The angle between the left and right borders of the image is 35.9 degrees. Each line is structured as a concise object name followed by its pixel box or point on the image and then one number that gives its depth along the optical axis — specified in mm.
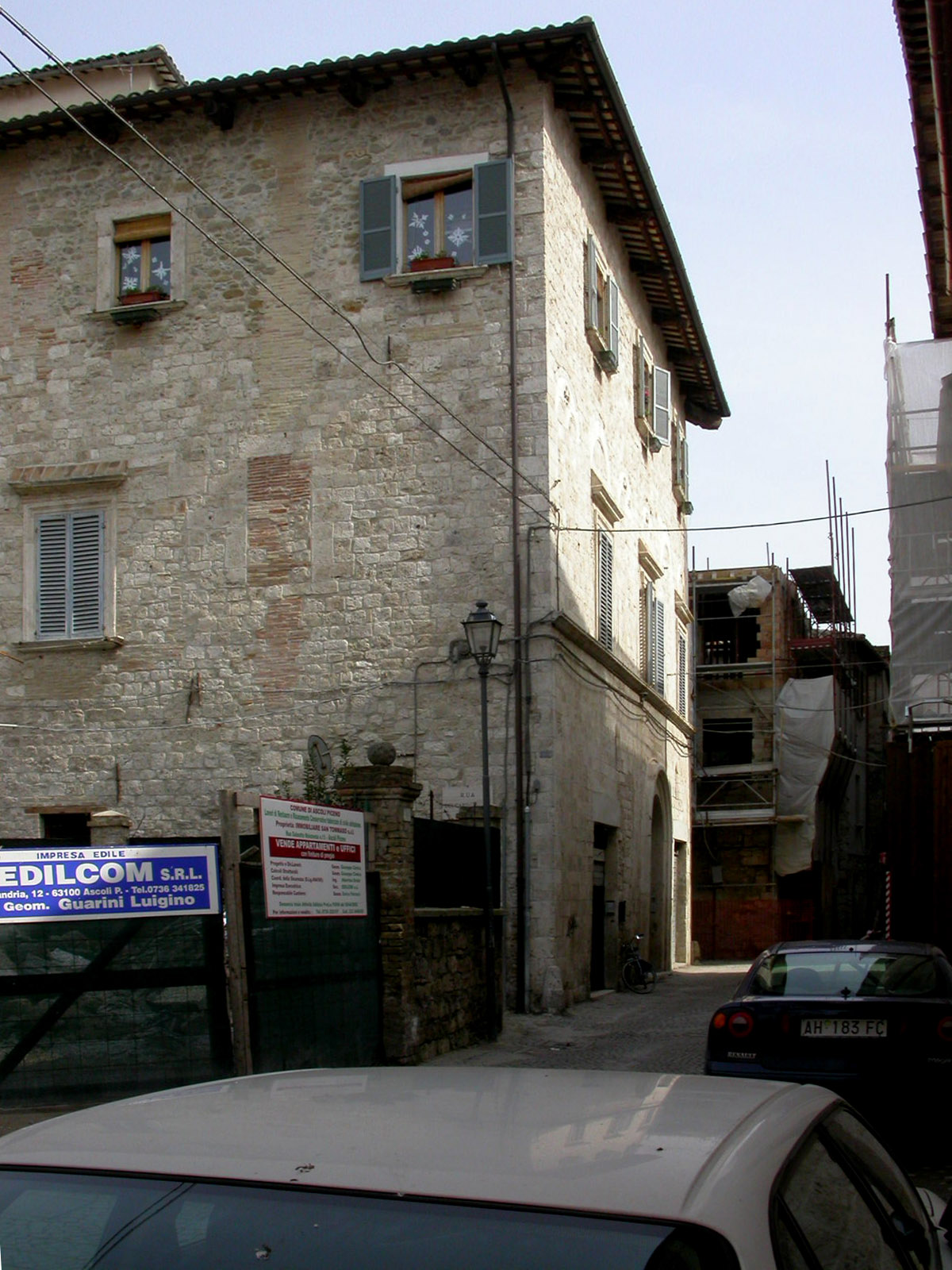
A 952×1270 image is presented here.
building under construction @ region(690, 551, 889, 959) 35531
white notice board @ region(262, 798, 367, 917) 10672
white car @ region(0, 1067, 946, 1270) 2094
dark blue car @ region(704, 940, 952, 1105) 8531
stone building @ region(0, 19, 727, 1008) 18594
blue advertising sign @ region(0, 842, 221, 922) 9594
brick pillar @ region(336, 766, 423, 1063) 12336
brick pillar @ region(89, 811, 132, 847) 14391
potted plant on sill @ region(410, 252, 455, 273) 19281
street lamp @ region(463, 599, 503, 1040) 14750
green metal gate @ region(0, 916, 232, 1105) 9531
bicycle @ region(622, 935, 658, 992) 21438
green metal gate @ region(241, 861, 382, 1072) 10656
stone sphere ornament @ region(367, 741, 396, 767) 13102
